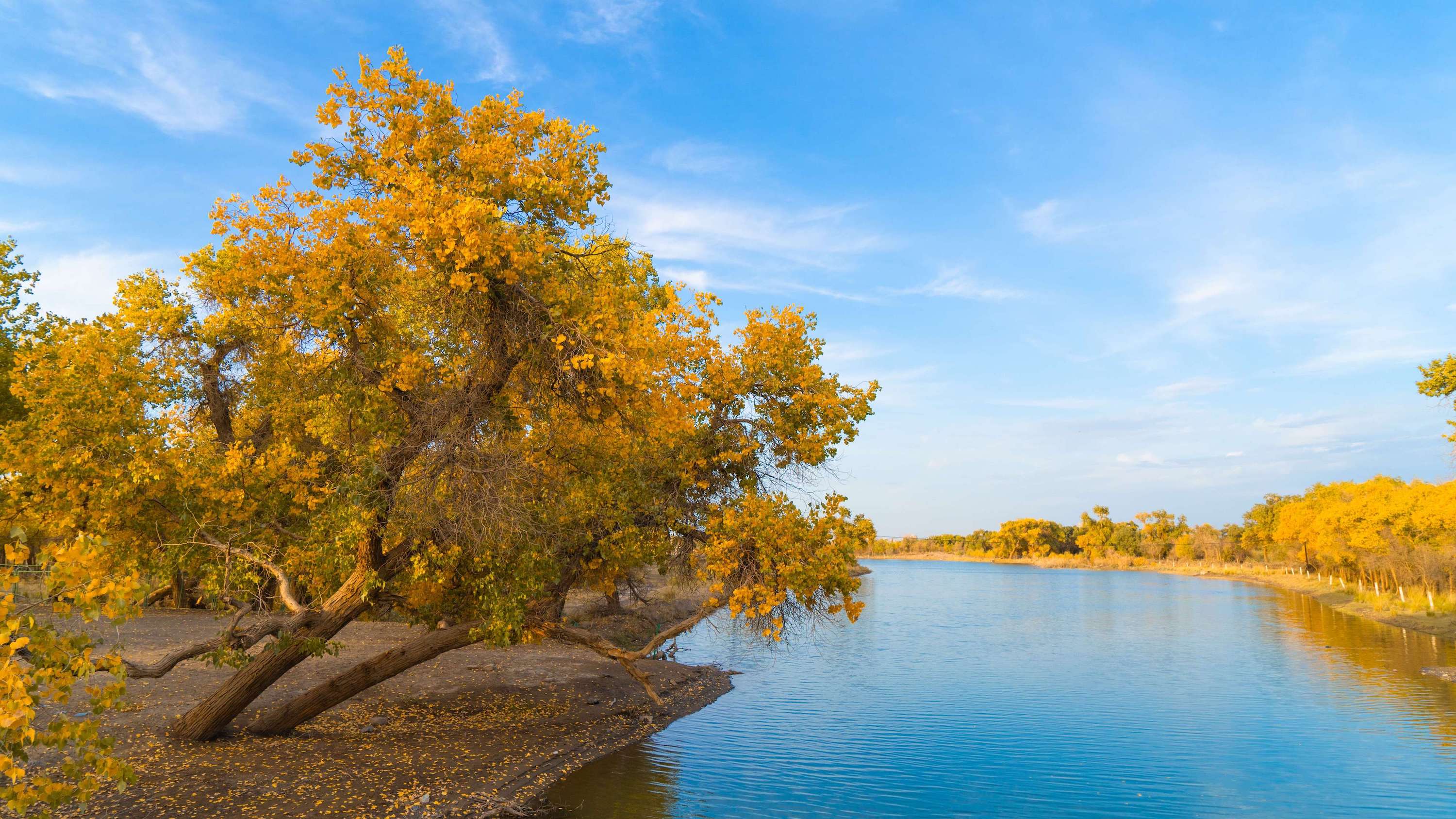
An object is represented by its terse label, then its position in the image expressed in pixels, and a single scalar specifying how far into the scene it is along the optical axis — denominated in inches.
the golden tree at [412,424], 487.8
